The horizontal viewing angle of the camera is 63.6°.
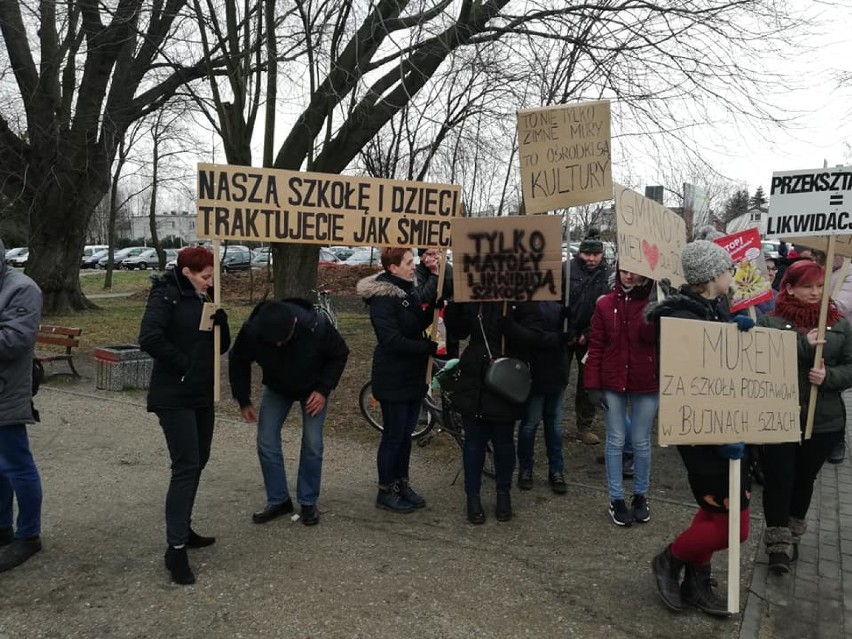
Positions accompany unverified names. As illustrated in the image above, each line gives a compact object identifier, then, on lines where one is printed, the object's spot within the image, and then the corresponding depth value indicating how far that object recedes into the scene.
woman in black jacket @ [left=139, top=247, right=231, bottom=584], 3.73
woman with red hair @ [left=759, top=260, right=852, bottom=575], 3.88
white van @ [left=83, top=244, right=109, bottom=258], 47.24
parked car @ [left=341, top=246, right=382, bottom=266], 35.33
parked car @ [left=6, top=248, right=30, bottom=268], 37.55
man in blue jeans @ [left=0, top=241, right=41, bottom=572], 3.62
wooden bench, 9.27
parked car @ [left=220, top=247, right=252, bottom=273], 32.66
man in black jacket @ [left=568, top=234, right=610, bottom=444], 5.85
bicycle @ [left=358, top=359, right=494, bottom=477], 5.79
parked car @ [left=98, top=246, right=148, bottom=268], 45.72
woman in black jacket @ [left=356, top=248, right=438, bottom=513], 4.57
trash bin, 8.74
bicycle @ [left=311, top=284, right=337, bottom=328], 9.63
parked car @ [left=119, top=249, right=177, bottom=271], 45.38
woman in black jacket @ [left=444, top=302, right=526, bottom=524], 4.50
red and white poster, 5.34
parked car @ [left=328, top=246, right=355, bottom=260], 40.00
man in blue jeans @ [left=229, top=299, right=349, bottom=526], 4.27
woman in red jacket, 4.52
